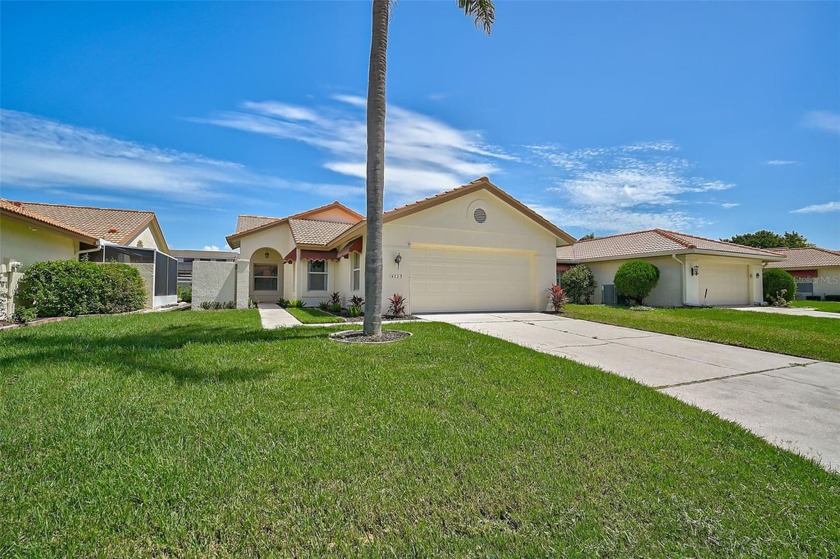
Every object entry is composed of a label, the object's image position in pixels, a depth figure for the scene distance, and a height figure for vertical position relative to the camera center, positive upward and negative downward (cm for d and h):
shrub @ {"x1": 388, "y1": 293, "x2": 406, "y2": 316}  1398 -88
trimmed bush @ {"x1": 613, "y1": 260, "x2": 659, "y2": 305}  2041 +29
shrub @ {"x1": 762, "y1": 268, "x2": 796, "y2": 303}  2341 +13
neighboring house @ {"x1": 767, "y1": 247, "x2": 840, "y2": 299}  3167 +129
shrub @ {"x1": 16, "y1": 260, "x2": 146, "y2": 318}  1188 -30
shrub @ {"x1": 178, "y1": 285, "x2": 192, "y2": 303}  2392 -92
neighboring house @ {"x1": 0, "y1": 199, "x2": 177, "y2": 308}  1236 +173
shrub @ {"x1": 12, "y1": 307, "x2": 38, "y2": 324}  1109 -111
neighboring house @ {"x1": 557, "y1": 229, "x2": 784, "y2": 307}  2028 +110
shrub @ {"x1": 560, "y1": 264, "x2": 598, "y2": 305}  2314 -2
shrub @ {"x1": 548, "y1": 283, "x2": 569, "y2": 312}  1642 -66
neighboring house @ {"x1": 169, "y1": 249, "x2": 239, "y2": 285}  4128 +295
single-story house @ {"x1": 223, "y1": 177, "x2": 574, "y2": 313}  1470 +122
